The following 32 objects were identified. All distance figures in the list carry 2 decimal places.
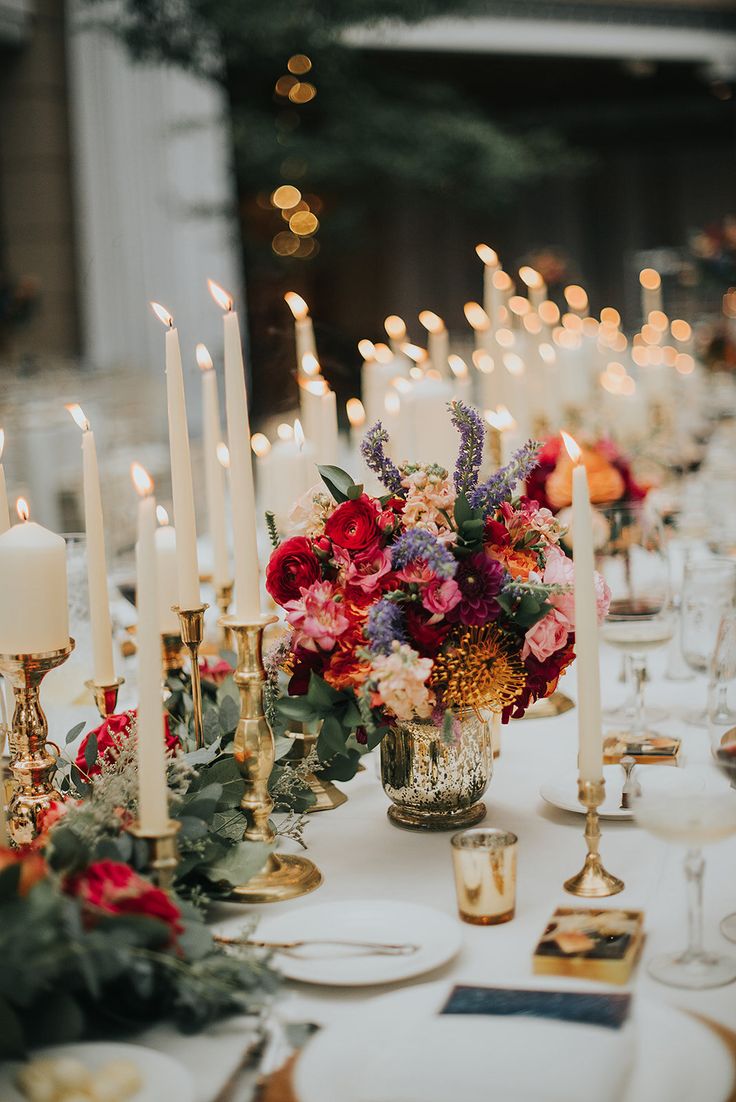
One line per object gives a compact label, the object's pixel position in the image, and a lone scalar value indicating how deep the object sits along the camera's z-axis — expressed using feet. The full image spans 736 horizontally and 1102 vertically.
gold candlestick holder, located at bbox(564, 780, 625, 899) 3.64
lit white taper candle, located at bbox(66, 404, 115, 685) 4.00
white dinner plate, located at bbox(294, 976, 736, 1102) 2.55
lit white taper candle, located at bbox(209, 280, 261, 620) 3.61
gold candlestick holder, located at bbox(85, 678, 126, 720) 4.06
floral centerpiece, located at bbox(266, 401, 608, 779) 3.89
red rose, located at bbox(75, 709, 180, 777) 4.07
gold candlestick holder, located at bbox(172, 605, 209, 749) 4.06
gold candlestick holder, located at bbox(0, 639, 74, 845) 3.81
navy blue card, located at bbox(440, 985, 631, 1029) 2.72
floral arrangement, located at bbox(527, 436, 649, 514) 7.11
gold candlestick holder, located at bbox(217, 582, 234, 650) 5.28
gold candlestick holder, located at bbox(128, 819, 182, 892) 3.11
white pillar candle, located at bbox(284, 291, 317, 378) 5.84
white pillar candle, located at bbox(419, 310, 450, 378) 8.31
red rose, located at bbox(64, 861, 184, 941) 2.88
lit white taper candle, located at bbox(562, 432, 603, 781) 3.42
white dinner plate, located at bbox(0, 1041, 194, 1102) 2.63
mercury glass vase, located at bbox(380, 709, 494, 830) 4.21
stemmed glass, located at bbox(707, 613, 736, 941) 3.54
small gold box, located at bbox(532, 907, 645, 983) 3.15
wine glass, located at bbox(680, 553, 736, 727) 5.65
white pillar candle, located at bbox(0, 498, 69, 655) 3.76
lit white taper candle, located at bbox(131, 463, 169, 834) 2.96
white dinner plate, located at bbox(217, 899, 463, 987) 3.17
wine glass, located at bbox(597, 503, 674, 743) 5.30
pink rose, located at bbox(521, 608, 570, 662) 3.99
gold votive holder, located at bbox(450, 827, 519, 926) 3.51
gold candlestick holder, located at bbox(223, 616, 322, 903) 3.78
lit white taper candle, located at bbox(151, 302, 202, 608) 3.83
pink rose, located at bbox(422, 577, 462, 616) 3.86
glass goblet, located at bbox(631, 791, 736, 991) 3.09
